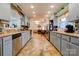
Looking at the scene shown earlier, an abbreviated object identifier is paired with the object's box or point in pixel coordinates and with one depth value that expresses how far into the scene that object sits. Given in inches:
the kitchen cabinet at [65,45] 63.9
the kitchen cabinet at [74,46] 49.6
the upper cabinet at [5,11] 71.5
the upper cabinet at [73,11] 72.4
